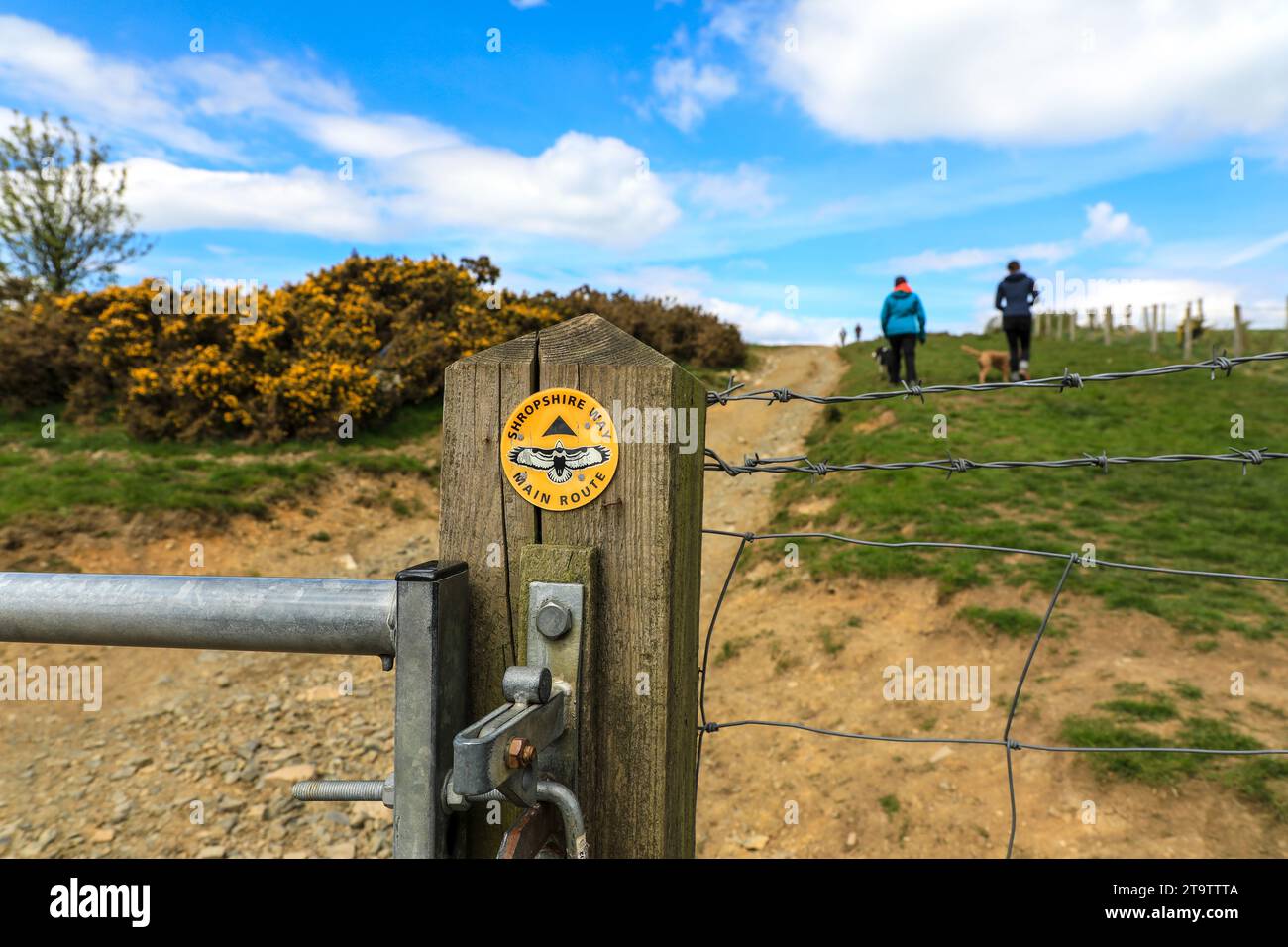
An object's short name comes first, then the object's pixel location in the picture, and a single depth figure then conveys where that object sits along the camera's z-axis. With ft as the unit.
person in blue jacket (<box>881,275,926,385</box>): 45.06
